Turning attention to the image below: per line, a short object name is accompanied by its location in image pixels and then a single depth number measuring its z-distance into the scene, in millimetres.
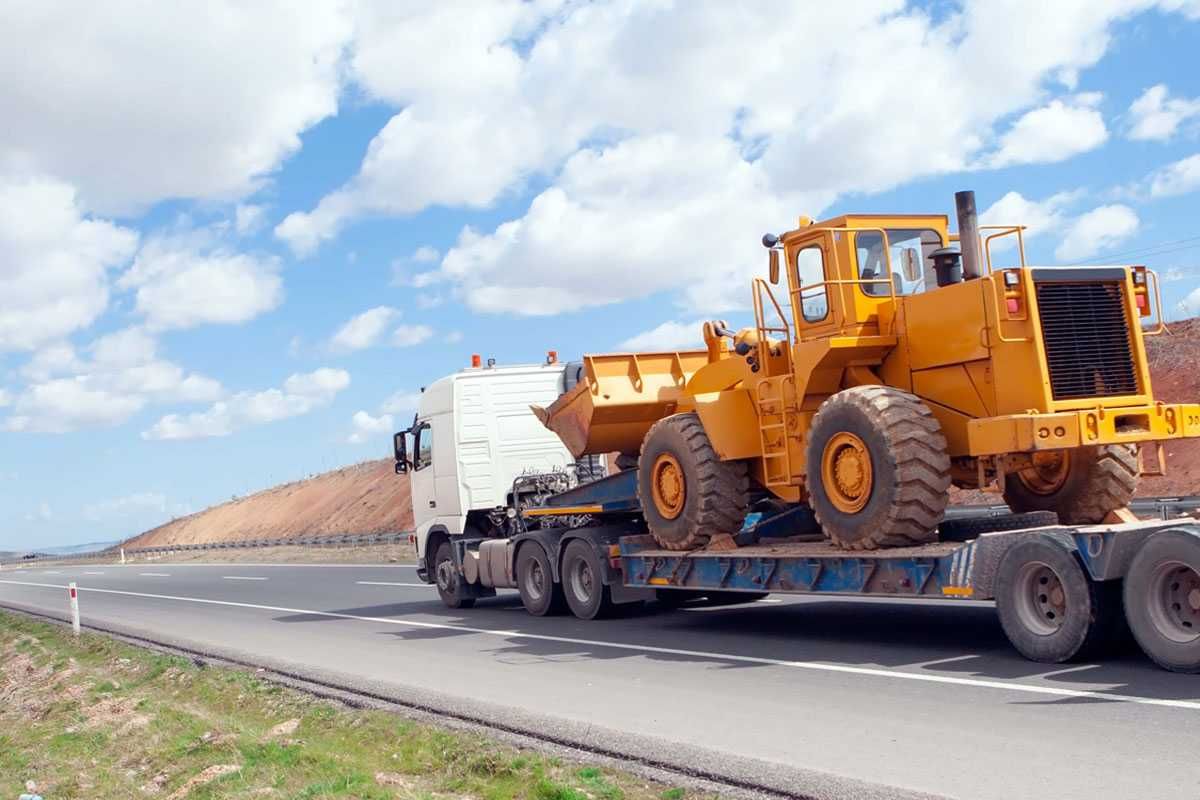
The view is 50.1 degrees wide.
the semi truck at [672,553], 8859
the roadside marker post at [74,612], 19688
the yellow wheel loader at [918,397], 10266
